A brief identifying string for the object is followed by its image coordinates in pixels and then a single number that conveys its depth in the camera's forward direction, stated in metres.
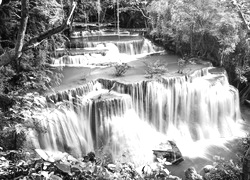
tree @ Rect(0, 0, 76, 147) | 3.13
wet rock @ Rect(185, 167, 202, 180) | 6.90
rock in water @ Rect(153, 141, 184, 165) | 8.34
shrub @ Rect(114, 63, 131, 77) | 11.02
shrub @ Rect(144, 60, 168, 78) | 11.14
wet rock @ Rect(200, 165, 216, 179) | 7.62
